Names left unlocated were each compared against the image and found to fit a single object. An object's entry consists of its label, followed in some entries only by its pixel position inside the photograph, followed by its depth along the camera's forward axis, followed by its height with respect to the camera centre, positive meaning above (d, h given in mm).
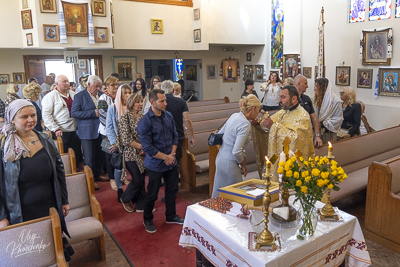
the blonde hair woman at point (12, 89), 6955 -32
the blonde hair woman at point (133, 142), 4219 -721
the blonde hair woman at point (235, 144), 3346 -629
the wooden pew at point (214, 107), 8775 -683
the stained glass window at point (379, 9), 8430 +1656
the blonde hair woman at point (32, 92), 5563 -80
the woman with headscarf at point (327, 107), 5414 -472
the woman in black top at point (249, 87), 7843 -166
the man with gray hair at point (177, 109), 4891 -388
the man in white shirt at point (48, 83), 9469 +89
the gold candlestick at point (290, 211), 2443 -954
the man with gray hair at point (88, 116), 5246 -475
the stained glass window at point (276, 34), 11922 +1590
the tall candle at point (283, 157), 2626 -598
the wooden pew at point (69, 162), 4211 -938
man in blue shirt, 3777 -747
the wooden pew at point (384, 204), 3689 -1418
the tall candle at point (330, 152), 2558 -563
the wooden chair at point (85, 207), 3486 -1301
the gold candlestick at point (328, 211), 2596 -1033
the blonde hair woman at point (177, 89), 5816 -120
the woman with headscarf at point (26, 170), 2582 -641
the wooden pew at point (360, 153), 4582 -1194
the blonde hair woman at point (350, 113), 6133 -655
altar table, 2203 -1139
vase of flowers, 2180 -657
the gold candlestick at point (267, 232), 2199 -999
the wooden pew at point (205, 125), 6824 -877
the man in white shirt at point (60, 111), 5328 -395
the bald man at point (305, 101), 4809 -325
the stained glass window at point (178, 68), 15096 +623
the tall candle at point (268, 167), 2184 -559
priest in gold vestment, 3641 -519
